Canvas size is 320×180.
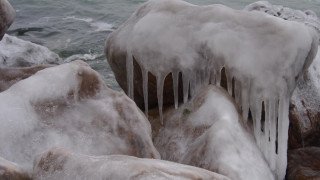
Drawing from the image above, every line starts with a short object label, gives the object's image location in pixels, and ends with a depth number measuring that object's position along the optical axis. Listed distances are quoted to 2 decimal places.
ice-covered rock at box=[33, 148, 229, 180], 2.70
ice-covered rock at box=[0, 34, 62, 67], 9.18
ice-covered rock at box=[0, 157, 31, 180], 3.14
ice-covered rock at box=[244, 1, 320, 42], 6.47
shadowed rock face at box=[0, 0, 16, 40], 6.28
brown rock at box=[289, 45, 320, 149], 5.23
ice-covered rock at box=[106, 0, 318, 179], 4.62
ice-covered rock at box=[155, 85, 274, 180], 4.08
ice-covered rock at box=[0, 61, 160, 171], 3.88
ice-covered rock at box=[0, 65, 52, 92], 5.31
